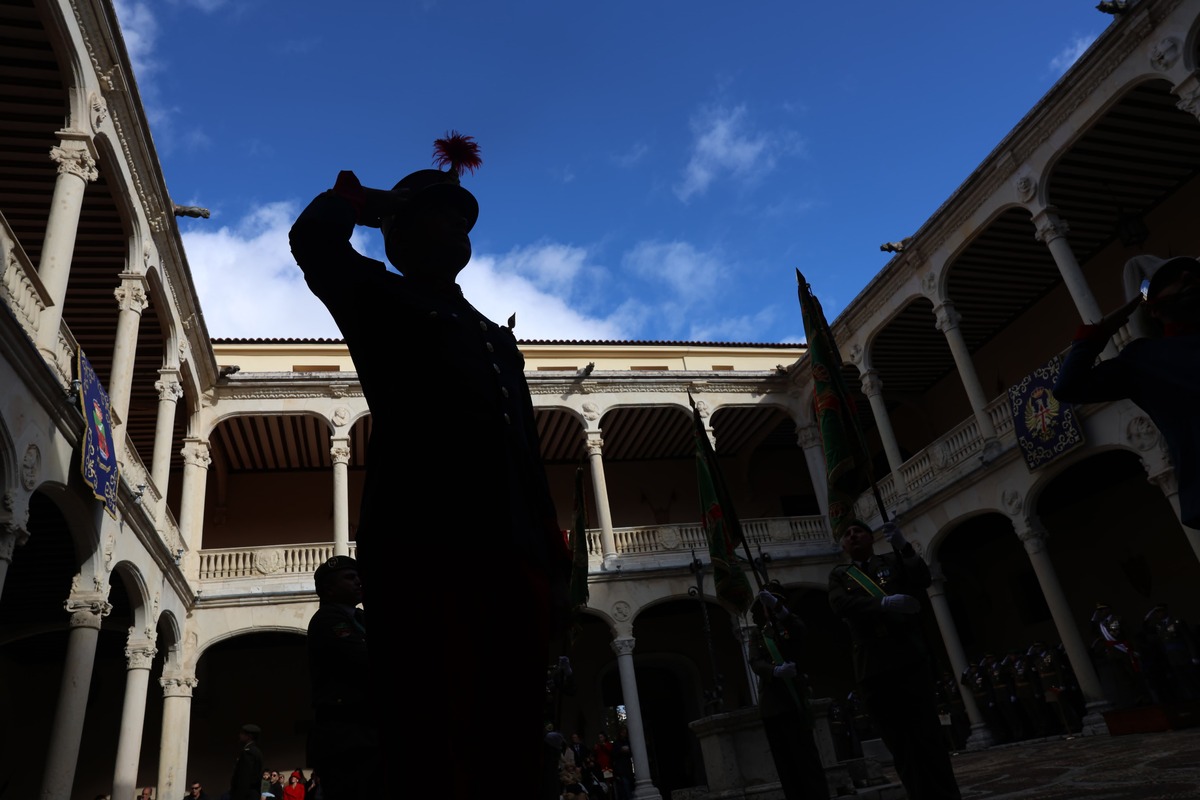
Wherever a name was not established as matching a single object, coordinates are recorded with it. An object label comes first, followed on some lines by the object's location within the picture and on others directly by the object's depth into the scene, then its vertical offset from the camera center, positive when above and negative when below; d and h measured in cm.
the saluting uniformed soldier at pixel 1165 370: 258 +103
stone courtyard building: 934 +647
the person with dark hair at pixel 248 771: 856 +70
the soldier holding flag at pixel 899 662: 399 +38
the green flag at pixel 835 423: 536 +201
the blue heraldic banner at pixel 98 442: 872 +422
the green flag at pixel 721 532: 757 +204
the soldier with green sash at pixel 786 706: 571 +37
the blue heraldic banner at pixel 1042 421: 1262 +429
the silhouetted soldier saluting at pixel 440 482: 162 +66
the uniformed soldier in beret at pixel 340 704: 353 +50
